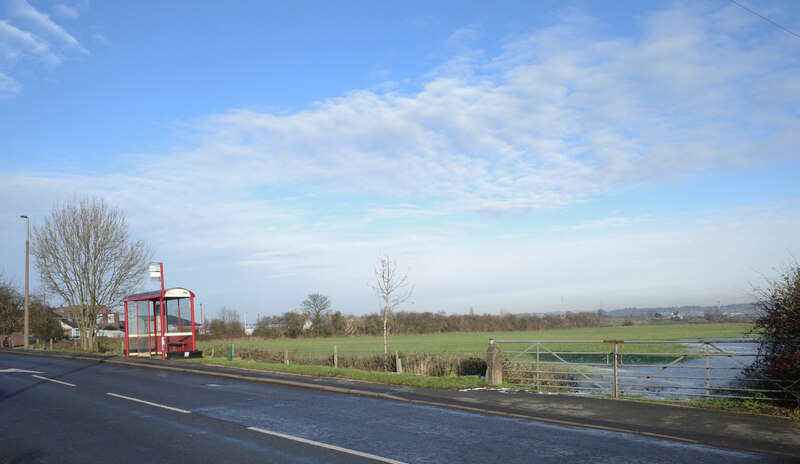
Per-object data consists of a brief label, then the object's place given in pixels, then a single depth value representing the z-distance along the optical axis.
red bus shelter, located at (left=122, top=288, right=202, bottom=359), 25.67
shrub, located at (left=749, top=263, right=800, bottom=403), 10.01
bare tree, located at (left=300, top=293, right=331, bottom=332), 94.38
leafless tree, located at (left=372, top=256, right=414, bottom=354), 25.22
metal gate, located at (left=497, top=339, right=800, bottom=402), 11.03
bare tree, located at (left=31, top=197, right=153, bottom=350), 36.78
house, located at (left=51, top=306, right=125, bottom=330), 38.83
